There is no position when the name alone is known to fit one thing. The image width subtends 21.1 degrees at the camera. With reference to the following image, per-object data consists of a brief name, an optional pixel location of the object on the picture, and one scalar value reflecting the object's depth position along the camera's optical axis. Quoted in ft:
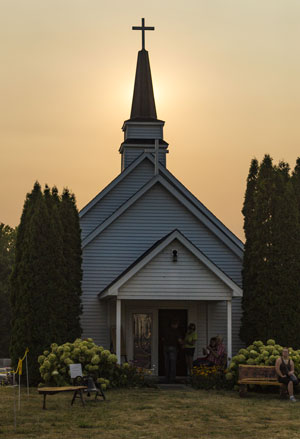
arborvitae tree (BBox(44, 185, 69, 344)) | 77.56
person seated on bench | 65.31
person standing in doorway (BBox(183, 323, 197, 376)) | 80.18
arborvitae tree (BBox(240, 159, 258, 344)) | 80.89
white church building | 87.15
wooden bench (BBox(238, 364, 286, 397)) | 66.59
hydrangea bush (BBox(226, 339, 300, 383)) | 70.74
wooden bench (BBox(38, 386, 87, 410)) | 55.57
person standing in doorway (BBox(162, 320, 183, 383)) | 77.46
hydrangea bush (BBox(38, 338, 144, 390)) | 69.21
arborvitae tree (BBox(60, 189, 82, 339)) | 79.97
